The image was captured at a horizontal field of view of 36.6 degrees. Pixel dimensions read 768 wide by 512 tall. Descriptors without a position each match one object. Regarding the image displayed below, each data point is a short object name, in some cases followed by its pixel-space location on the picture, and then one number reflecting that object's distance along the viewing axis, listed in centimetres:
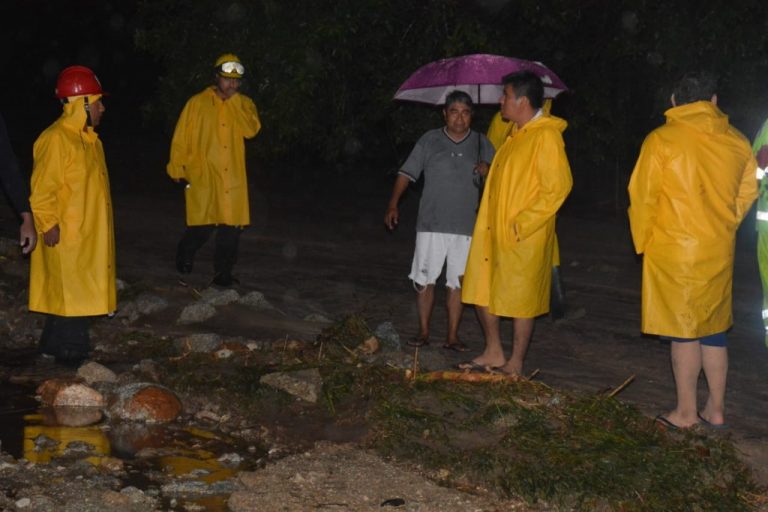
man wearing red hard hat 735
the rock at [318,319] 910
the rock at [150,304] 906
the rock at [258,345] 791
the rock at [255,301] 935
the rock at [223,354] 770
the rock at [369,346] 791
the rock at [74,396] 687
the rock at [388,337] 815
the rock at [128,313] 894
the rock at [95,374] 722
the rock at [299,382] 686
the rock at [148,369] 732
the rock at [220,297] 922
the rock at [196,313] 886
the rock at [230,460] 593
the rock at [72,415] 657
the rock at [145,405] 663
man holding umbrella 812
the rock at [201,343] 789
